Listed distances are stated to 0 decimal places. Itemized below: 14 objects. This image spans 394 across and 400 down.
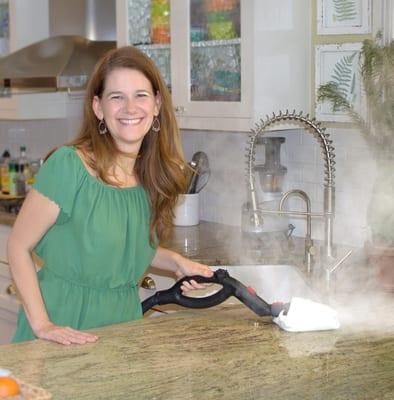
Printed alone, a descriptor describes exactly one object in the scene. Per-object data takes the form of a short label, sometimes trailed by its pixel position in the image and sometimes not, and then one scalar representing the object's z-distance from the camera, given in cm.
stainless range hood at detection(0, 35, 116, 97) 357
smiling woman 212
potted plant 245
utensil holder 357
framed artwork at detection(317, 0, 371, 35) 294
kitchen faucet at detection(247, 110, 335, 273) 256
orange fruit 139
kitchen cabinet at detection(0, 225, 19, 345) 374
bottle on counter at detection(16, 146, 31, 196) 438
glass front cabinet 299
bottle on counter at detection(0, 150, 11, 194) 443
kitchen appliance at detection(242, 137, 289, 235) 322
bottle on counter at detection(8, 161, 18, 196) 438
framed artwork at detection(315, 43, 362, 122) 296
